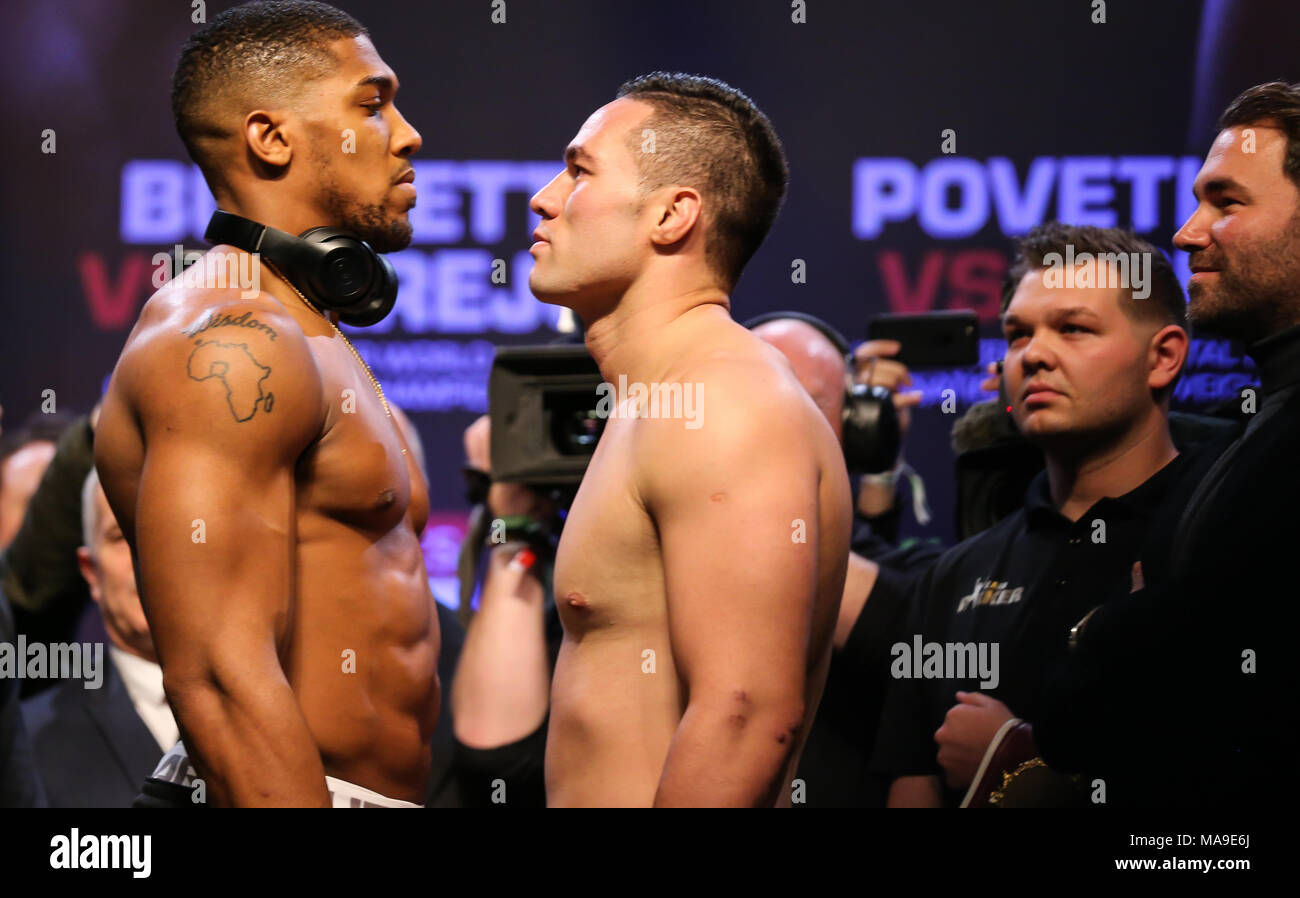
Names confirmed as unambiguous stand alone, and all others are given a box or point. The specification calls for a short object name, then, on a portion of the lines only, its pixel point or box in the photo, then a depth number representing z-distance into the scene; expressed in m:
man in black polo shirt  2.31
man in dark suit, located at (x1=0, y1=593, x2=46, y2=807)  2.54
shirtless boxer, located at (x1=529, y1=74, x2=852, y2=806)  1.47
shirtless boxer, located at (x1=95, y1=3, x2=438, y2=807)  1.63
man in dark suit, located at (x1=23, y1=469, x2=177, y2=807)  2.79
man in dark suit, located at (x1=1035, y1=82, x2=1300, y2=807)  1.80
